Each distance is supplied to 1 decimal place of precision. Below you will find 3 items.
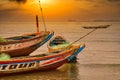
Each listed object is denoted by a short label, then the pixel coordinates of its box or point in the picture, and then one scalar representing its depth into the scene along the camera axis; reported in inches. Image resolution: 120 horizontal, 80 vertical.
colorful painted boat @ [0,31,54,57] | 1085.8
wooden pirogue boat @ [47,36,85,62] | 957.5
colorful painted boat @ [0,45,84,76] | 806.5
